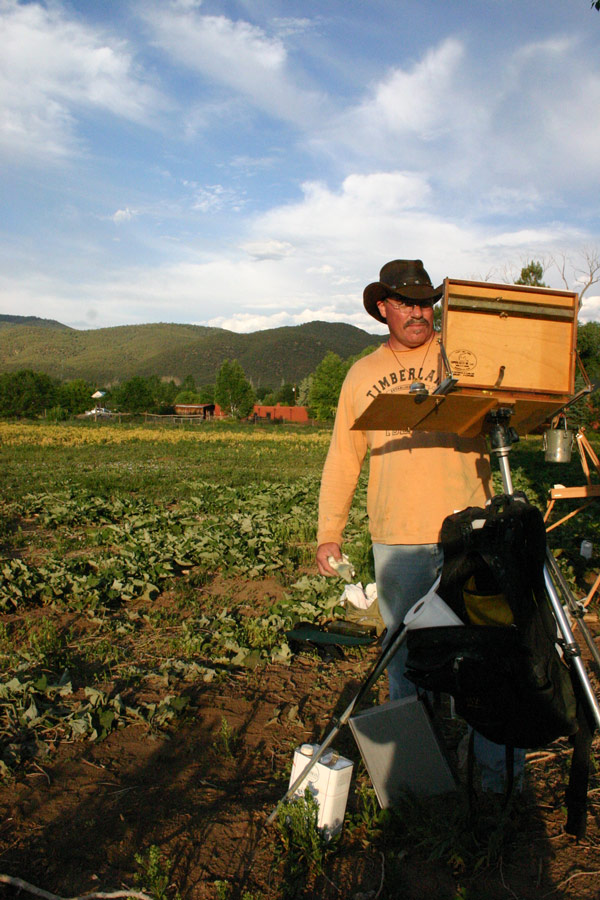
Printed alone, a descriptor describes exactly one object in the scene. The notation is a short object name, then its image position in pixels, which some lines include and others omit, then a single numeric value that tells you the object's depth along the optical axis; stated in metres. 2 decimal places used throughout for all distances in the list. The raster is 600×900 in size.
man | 2.84
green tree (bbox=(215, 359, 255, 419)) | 104.31
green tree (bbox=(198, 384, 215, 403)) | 132.75
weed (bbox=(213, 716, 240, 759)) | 3.29
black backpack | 1.93
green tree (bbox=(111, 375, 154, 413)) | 99.44
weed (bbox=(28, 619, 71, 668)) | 4.50
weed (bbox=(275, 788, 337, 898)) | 2.35
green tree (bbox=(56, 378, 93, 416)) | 102.06
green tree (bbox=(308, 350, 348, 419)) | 84.62
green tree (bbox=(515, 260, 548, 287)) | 34.57
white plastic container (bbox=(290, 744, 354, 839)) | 2.46
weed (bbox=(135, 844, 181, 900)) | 2.16
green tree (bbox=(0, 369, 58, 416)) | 85.25
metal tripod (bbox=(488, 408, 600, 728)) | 2.08
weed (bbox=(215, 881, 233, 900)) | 2.18
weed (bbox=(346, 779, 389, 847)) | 2.54
